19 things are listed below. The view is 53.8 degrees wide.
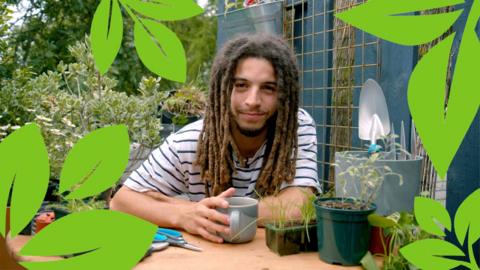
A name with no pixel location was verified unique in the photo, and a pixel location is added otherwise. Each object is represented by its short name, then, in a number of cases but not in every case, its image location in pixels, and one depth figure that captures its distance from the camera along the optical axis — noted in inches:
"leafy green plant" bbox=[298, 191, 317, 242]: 49.6
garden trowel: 61.4
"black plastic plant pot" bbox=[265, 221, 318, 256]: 47.8
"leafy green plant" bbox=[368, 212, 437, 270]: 44.9
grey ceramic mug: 51.1
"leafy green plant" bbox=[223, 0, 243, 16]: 134.6
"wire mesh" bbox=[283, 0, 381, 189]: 100.4
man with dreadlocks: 66.4
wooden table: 44.7
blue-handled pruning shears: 50.2
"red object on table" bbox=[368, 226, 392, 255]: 46.6
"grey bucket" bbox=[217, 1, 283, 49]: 129.4
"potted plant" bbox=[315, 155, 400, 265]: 44.0
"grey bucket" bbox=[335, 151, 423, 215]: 53.2
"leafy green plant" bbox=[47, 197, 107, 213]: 58.8
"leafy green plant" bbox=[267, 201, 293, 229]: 49.8
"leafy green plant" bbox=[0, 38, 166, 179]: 103.3
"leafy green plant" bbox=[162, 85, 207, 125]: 147.0
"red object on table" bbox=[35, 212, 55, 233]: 58.3
